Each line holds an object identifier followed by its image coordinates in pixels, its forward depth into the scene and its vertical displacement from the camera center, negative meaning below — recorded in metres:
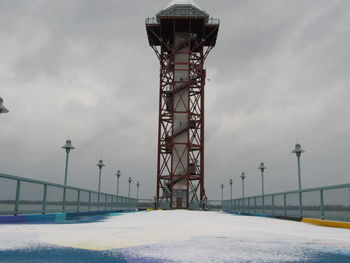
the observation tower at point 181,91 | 42.91 +13.74
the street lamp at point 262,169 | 42.18 +3.35
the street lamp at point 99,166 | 38.73 +3.14
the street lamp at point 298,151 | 27.46 +3.65
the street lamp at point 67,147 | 26.78 +3.56
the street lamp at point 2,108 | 13.11 +3.17
